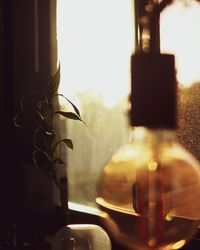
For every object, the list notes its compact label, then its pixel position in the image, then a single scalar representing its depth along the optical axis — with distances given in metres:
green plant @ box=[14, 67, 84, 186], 1.20
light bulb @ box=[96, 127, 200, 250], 0.49
